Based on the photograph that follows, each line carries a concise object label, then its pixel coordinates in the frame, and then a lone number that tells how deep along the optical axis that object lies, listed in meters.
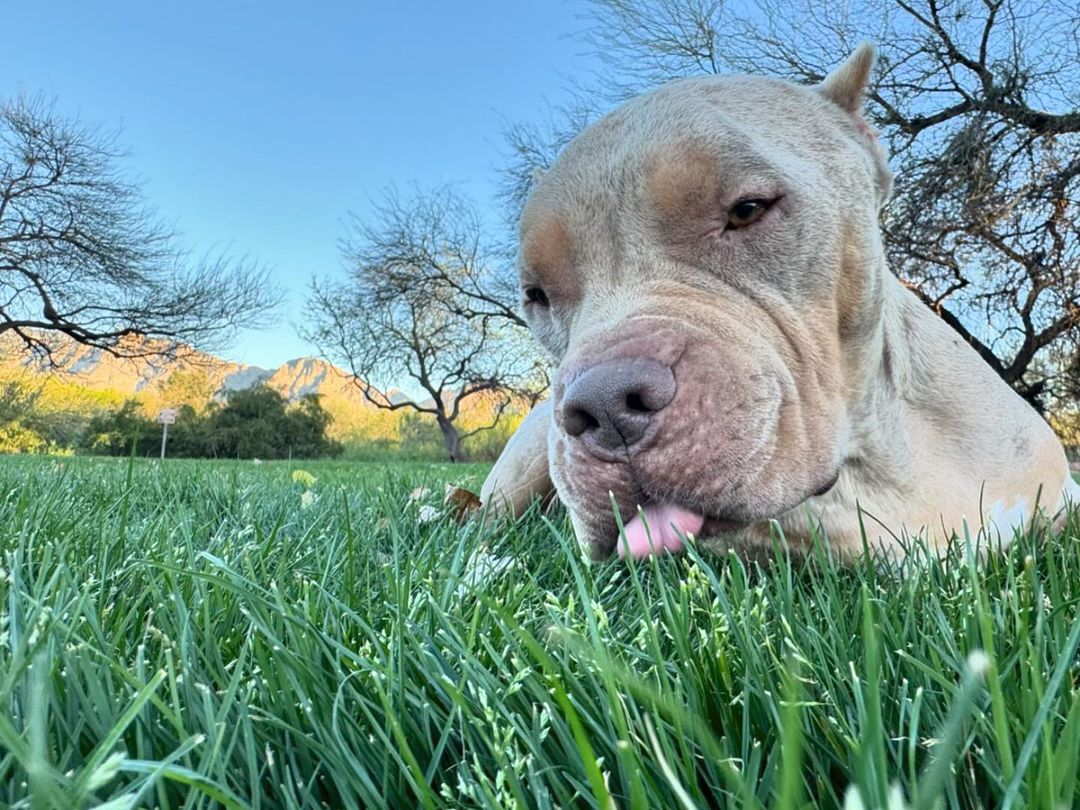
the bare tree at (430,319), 24.50
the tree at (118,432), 25.28
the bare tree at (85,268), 19.89
